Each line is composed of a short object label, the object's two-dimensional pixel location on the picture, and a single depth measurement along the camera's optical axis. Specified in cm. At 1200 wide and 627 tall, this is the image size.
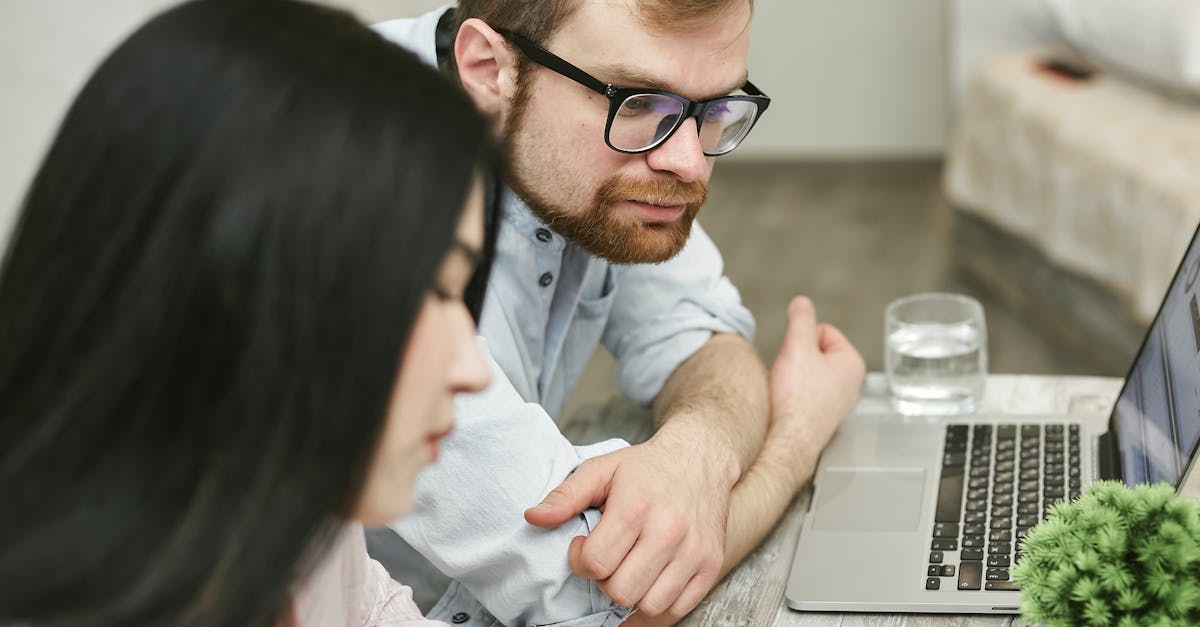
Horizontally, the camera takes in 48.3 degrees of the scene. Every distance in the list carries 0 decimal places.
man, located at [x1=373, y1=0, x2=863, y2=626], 98
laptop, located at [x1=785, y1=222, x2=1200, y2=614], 95
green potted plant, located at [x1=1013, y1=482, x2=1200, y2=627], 65
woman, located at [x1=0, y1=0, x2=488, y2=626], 55
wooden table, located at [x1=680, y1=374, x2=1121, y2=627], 95
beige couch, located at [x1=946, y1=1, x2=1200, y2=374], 214
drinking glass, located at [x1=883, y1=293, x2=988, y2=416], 128
